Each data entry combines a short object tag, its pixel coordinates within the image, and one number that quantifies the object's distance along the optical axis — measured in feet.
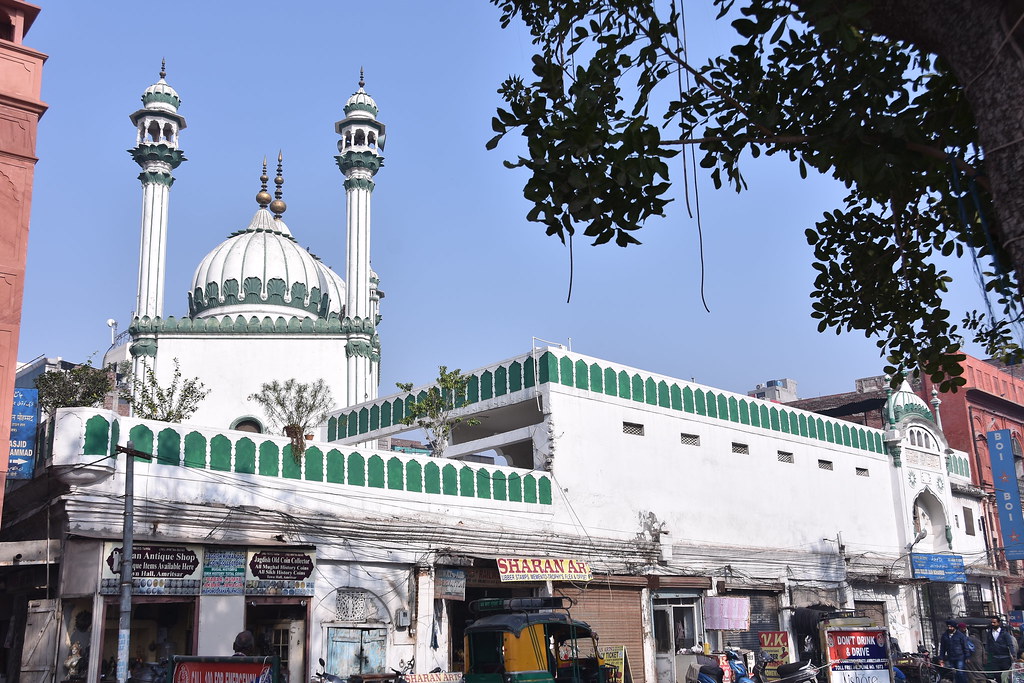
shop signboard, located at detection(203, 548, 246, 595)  54.95
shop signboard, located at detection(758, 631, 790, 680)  76.89
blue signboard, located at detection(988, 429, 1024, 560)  117.08
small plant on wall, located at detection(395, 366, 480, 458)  78.54
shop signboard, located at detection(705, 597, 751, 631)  79.36
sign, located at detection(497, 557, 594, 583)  66.90
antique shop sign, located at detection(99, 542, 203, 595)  51.83
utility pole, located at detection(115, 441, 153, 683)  45.57
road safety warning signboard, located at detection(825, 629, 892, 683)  39.65
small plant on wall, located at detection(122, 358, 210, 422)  84.23
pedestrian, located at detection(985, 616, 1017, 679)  71.26
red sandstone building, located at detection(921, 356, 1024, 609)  126.00
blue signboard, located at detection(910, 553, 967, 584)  105.50
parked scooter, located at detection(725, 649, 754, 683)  52.21
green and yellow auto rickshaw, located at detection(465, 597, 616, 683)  47.29
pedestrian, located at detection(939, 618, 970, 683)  65.62
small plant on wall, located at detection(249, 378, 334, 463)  95.14
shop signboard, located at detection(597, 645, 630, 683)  64.64
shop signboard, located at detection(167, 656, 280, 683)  22.20
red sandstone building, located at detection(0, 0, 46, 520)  50.03
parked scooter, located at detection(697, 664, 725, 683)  48.21
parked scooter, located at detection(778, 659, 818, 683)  50.03
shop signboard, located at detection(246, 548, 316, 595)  56.85
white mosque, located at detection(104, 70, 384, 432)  100.01
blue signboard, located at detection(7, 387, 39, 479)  55.67
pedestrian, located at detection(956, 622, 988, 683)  63.67
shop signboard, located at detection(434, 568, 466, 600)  65.31
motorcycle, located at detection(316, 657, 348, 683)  46.55
